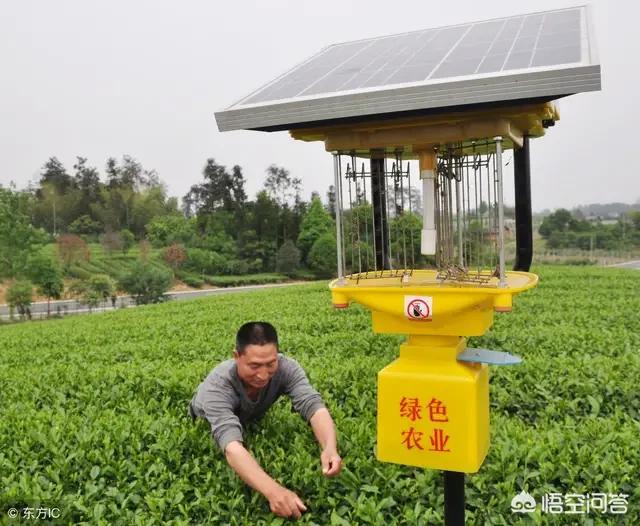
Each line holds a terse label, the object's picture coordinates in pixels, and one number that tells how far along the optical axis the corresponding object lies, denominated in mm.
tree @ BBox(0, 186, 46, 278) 20778
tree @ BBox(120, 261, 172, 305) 22891
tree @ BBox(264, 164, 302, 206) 32906
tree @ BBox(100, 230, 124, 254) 31141
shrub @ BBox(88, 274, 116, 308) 23469
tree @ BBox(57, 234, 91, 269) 26758
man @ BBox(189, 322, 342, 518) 2363
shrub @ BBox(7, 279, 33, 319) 20578
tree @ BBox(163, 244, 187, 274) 29500
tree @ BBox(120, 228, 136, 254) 31469
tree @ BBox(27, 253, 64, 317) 21516
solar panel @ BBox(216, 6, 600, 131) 1721
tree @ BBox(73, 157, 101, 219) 34344
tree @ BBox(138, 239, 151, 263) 29391
